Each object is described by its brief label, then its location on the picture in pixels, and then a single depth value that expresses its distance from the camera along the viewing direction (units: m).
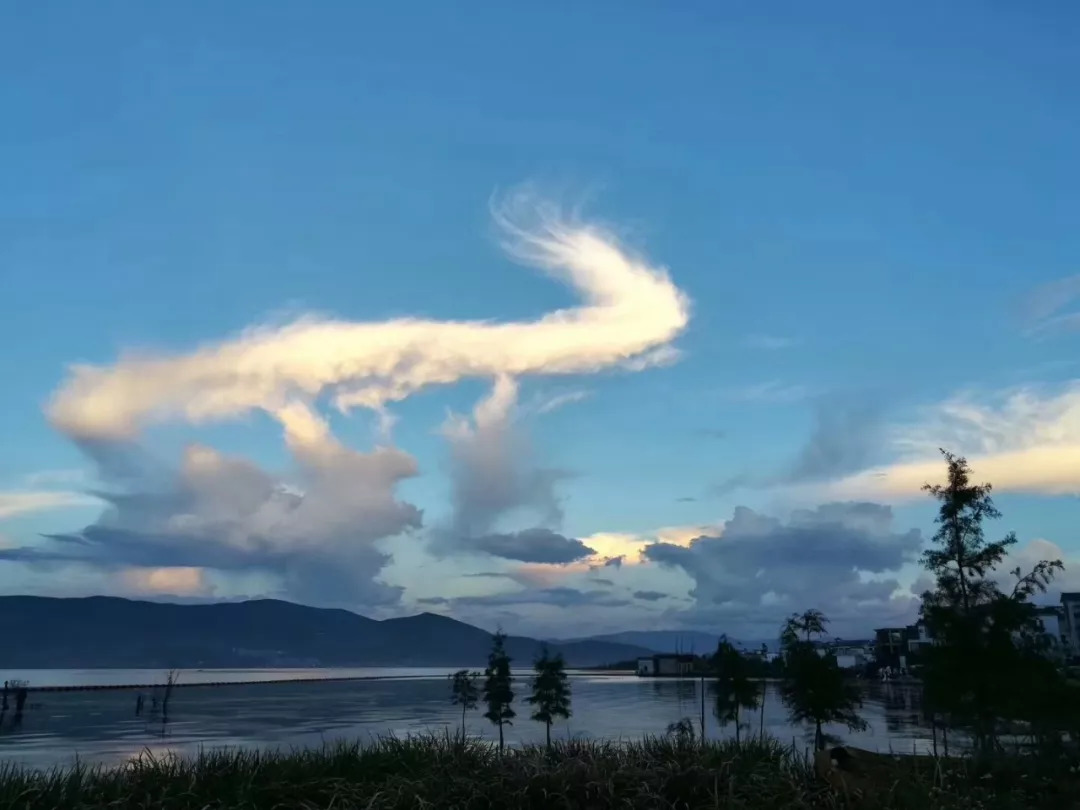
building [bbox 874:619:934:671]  174.88
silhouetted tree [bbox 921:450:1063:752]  31.56
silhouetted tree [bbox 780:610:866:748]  49.34
